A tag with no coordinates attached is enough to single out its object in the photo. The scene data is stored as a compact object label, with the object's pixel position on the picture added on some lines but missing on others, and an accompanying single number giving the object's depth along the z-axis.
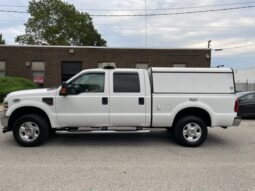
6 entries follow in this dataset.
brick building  13.68
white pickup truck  4.29
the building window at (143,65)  14.30
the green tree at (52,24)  29.06
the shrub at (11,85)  10.86
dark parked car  7.90
